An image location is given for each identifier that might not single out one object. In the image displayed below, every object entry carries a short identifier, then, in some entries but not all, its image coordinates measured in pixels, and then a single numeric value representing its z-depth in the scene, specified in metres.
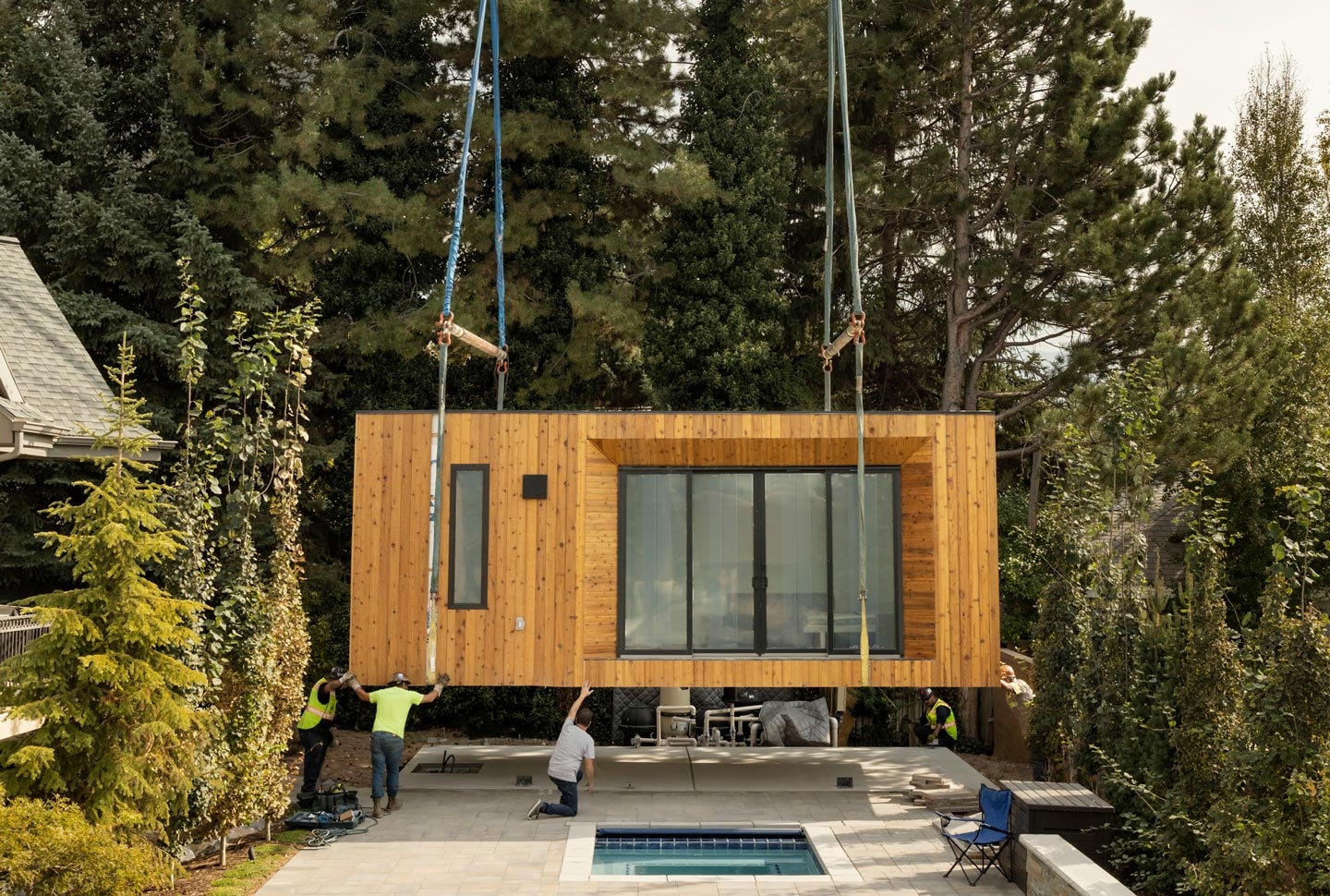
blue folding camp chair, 8.88
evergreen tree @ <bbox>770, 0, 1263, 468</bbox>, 16.70
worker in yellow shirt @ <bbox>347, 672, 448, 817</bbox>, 10.95
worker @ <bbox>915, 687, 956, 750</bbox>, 14.73
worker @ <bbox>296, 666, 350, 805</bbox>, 11.31
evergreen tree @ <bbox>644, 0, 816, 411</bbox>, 18.55
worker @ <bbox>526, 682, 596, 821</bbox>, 11.04
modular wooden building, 11.80
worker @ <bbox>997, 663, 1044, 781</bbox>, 12.01
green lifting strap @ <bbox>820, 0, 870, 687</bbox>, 10.70
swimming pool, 9.60
